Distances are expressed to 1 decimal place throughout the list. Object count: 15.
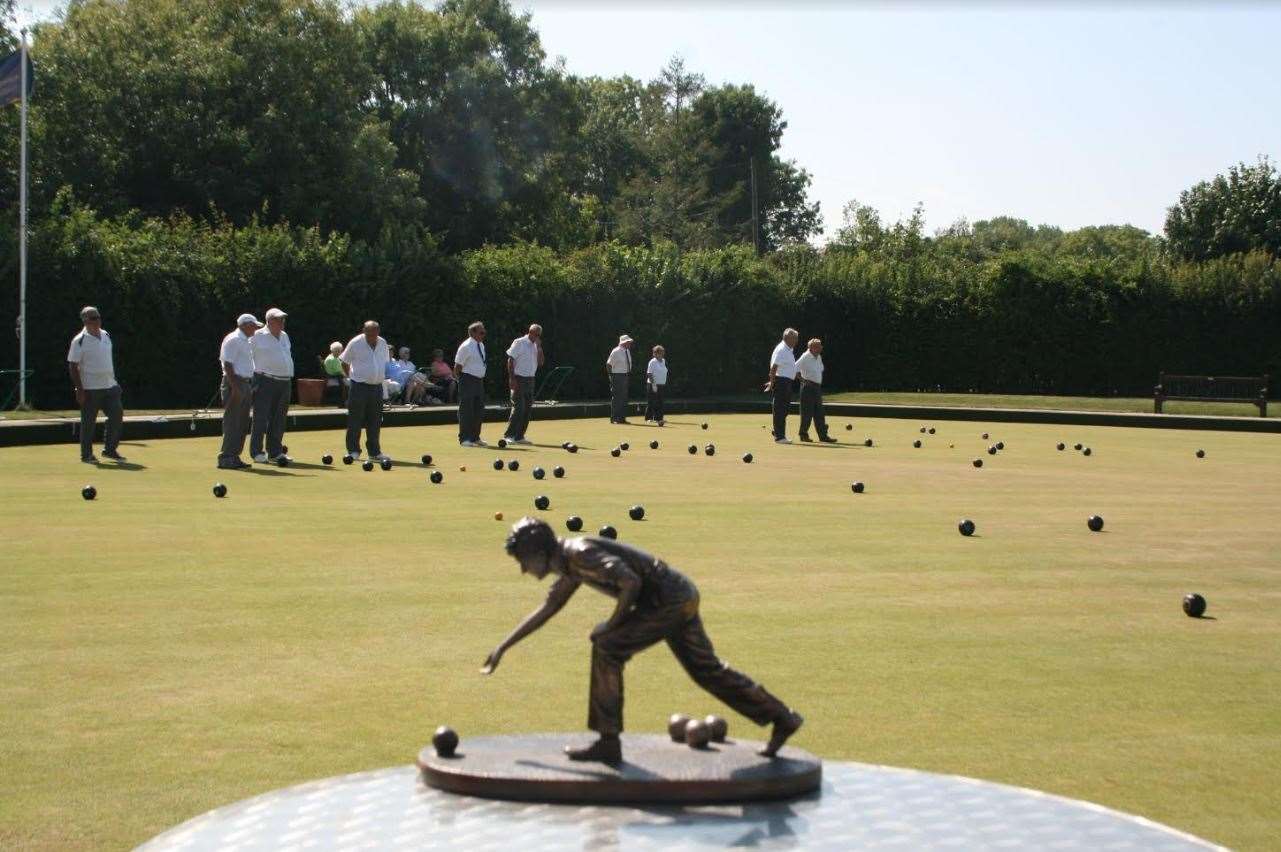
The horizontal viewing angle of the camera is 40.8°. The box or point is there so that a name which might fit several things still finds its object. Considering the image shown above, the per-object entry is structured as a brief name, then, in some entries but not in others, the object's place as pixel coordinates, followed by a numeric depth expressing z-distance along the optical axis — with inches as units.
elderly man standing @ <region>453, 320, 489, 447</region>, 882.1
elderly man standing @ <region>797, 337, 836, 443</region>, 1000.2
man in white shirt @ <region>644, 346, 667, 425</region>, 1240.8
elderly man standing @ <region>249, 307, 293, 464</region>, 731.4
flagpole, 1055.0
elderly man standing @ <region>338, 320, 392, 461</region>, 789.9
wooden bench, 1396.4
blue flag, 1027.9
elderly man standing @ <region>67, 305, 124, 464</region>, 742.5
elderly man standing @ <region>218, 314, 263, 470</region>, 722.8
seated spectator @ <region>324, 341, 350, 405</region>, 1186.0
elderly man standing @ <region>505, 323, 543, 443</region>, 926.4
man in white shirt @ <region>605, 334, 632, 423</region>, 1184.2
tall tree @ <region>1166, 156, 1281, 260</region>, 2066.9
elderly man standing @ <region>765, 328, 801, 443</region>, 1012.5
